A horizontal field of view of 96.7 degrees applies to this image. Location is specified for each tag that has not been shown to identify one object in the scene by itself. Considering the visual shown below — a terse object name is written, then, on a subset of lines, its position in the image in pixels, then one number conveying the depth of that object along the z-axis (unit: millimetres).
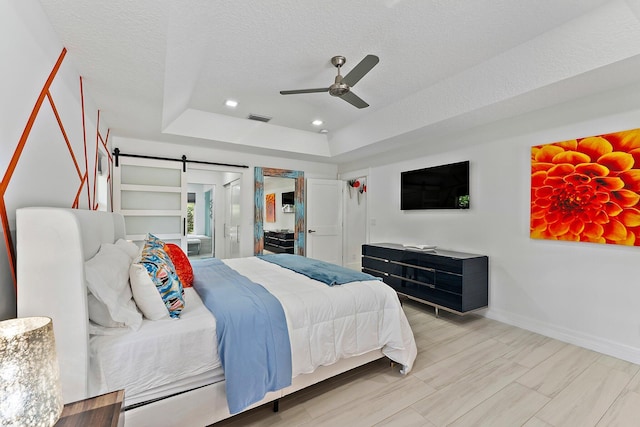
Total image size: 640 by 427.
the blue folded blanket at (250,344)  1566
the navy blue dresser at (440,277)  3238
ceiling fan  2242
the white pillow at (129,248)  2151
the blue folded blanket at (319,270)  2371
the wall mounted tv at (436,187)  3713
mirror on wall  5250
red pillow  2375
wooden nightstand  940
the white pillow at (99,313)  1438
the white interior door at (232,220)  5461
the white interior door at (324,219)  5816
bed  1211
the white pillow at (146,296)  1602
